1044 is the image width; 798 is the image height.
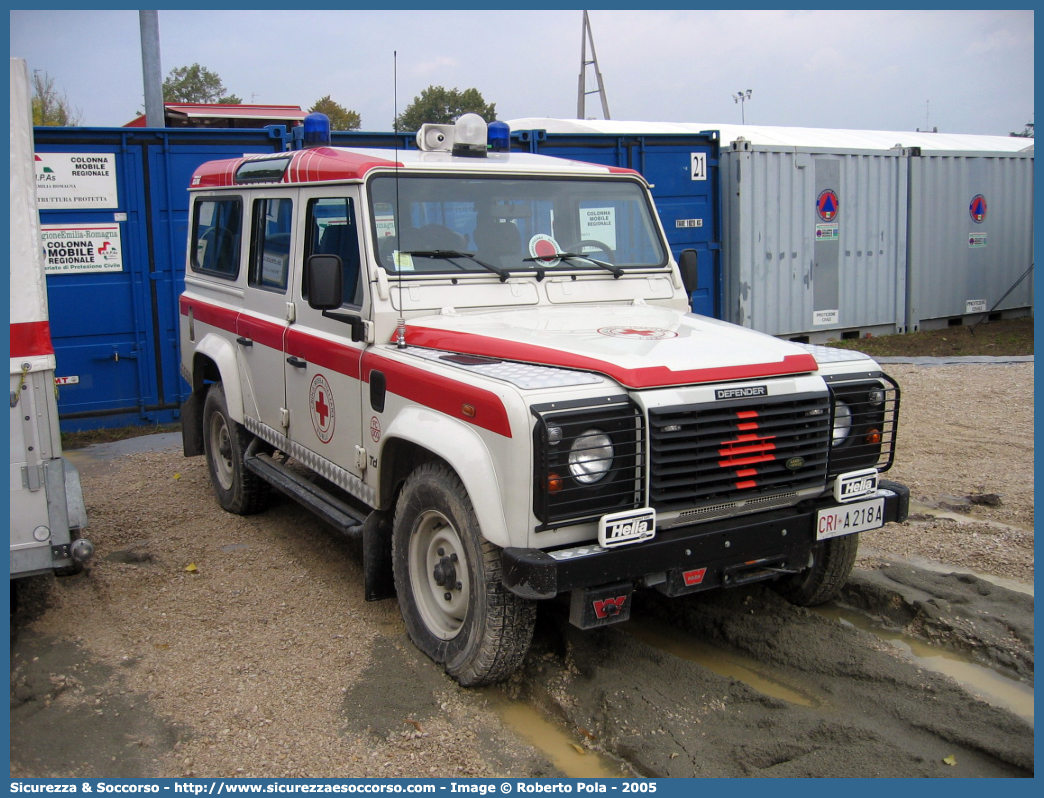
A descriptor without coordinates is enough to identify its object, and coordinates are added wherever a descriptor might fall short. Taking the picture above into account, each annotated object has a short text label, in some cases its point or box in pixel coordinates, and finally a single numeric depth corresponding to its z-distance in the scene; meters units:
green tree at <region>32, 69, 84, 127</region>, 25.49
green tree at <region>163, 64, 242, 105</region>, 45.84
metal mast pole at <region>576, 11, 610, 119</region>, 21.27
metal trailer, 3.99
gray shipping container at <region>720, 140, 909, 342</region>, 11.67
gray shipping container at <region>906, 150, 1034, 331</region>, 13.87
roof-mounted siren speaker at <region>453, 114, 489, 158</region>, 4.91
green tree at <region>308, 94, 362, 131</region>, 37.73
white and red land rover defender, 3.31
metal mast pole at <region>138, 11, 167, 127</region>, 9.43
